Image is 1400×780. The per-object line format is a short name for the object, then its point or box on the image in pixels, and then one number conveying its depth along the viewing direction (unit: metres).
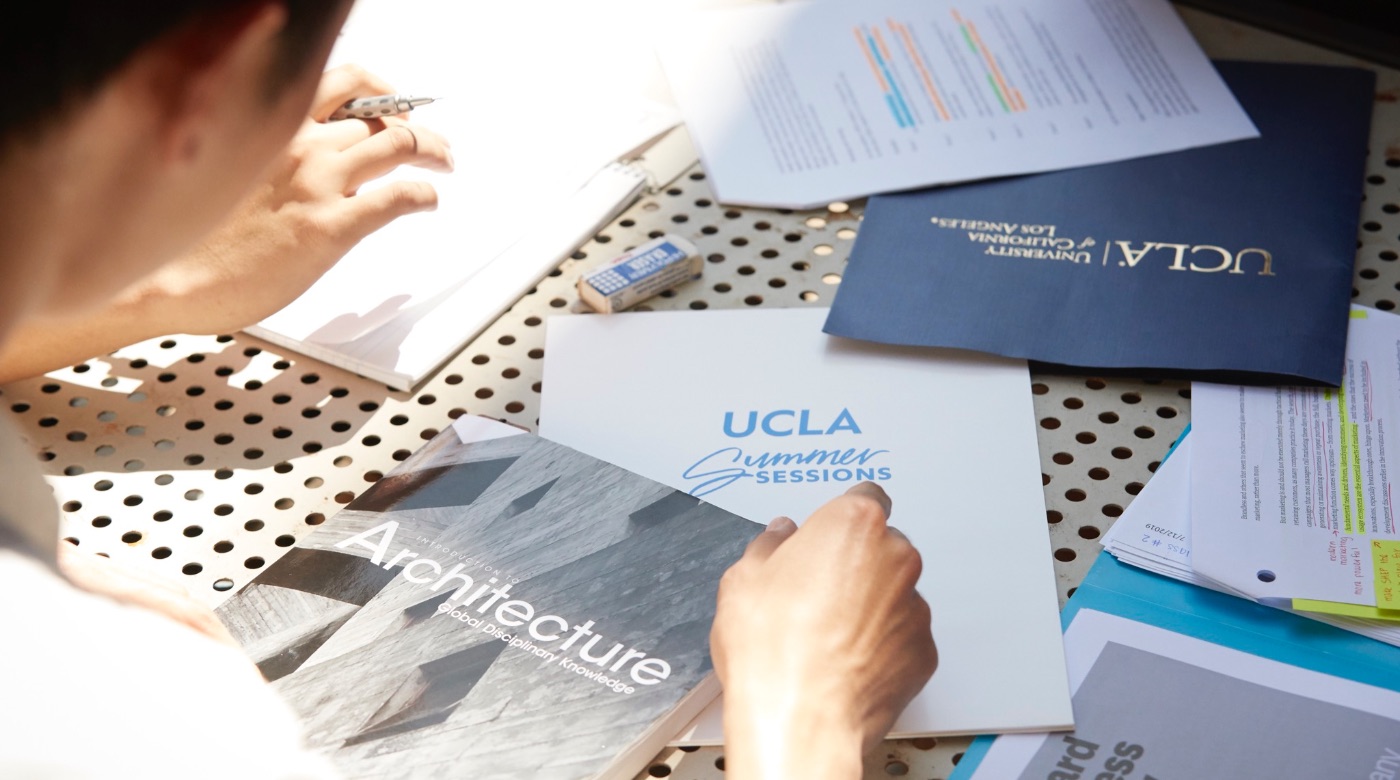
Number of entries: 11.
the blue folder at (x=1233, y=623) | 1.16
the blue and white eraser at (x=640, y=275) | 1.32
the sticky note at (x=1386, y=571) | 1.17
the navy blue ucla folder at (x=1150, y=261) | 1.28
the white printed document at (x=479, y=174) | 1.31
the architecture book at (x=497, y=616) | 1.12
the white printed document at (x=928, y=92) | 1.41
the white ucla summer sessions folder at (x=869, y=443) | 1.16
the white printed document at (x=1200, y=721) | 1.12
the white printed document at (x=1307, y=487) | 1.18
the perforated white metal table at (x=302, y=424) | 1.22
